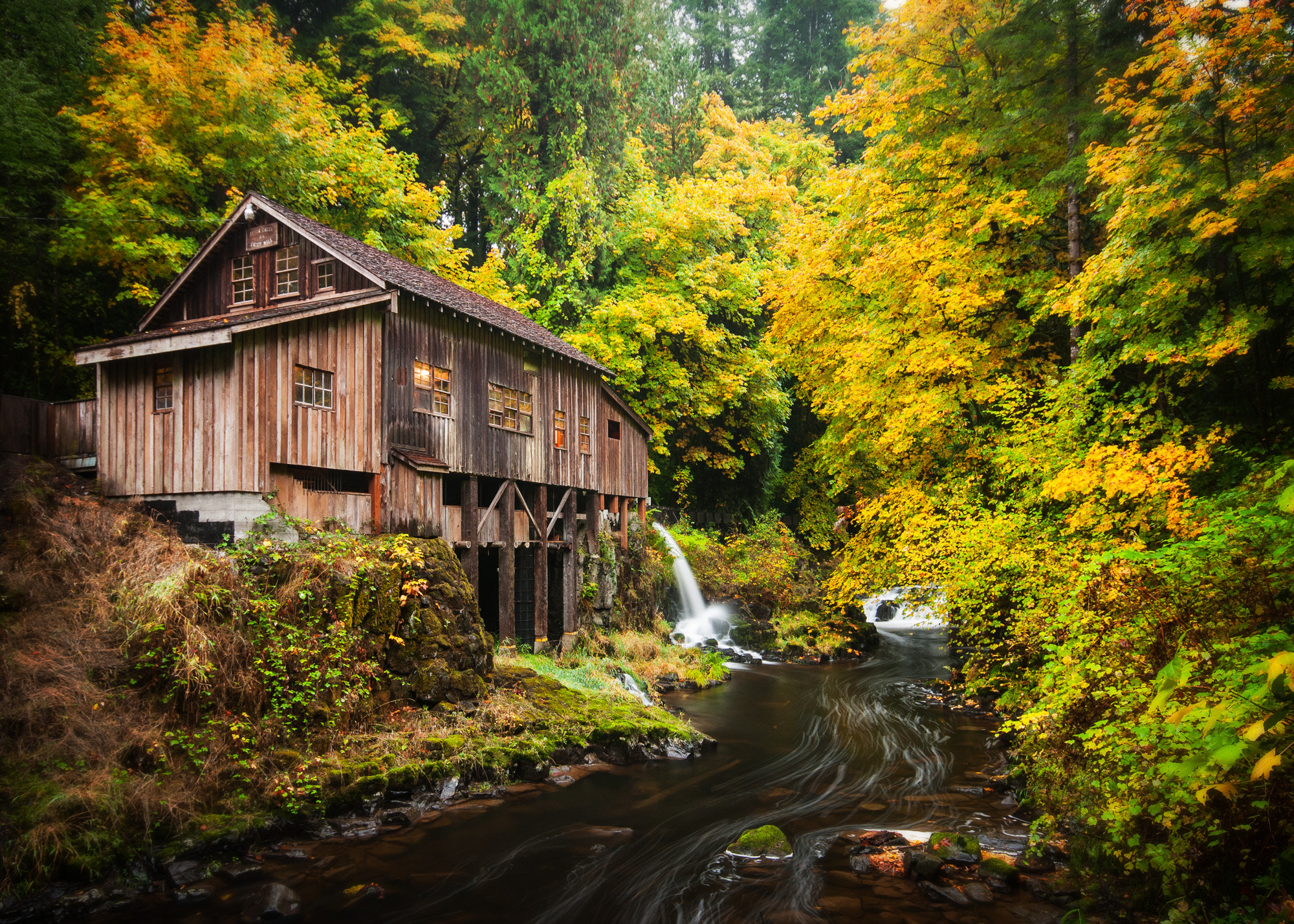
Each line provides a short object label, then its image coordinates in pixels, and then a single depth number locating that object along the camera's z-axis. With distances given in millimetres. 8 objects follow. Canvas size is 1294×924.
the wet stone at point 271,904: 7125
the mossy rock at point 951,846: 8133
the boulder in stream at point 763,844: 9039
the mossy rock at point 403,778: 9727
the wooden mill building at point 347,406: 11859
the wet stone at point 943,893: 7375
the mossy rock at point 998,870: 7617
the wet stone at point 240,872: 7699
